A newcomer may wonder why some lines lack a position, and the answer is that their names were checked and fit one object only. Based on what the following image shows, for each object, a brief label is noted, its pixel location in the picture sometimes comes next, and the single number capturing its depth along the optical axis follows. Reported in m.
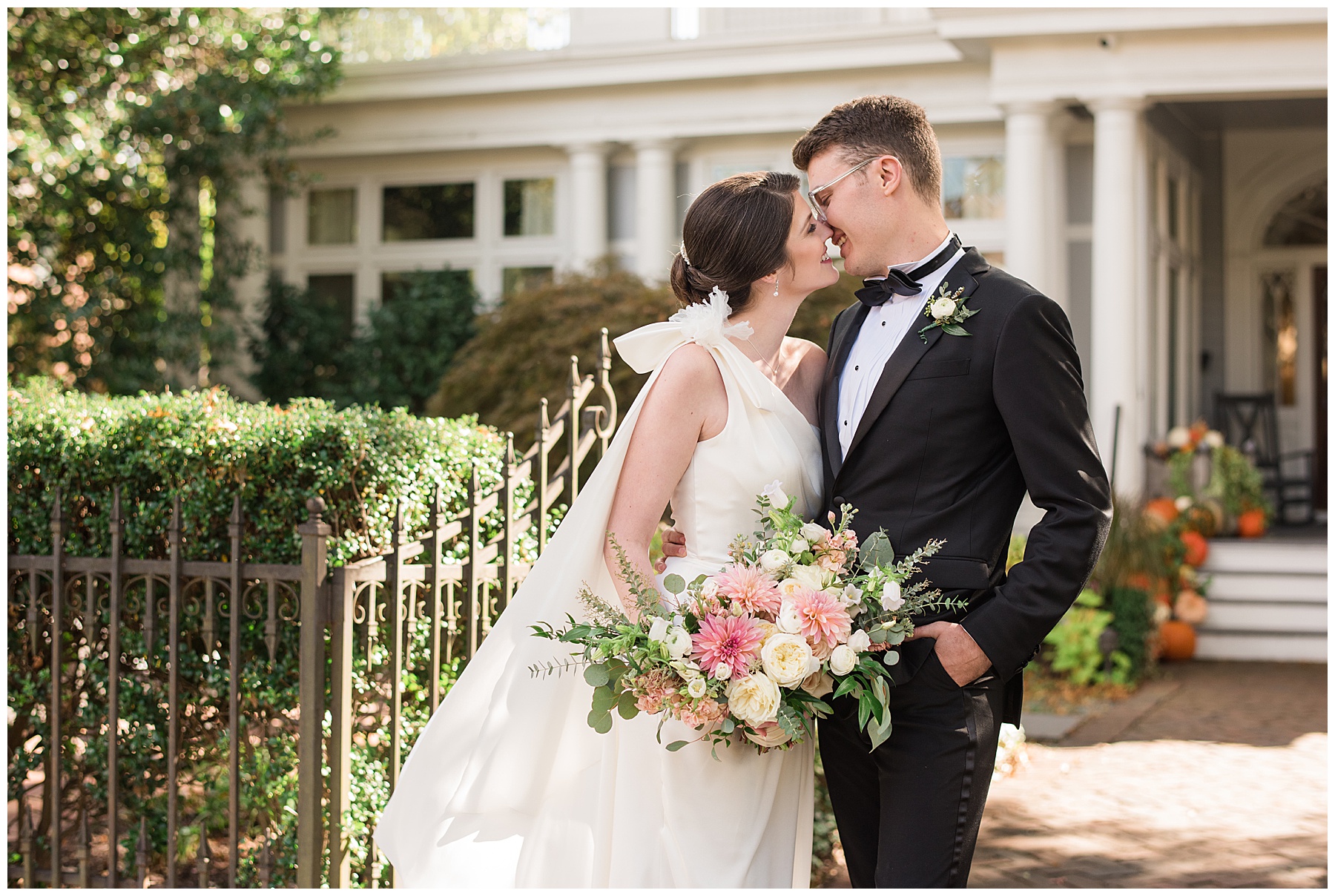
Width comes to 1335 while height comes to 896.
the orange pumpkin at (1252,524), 10.13
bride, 2.69
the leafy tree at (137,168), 10.36
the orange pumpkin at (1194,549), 9.49
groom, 2.40
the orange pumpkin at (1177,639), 9.12
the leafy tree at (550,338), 7.88
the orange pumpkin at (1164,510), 9.49
